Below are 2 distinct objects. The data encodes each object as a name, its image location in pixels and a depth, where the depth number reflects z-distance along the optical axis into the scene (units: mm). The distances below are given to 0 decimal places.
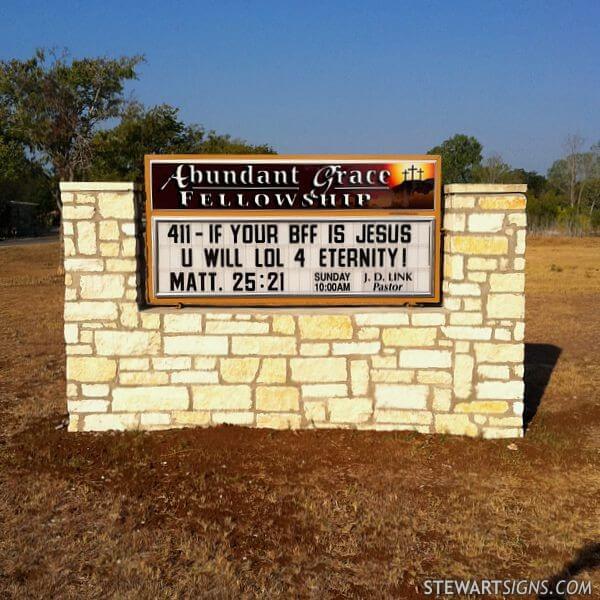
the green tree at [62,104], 19469
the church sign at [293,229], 6535
